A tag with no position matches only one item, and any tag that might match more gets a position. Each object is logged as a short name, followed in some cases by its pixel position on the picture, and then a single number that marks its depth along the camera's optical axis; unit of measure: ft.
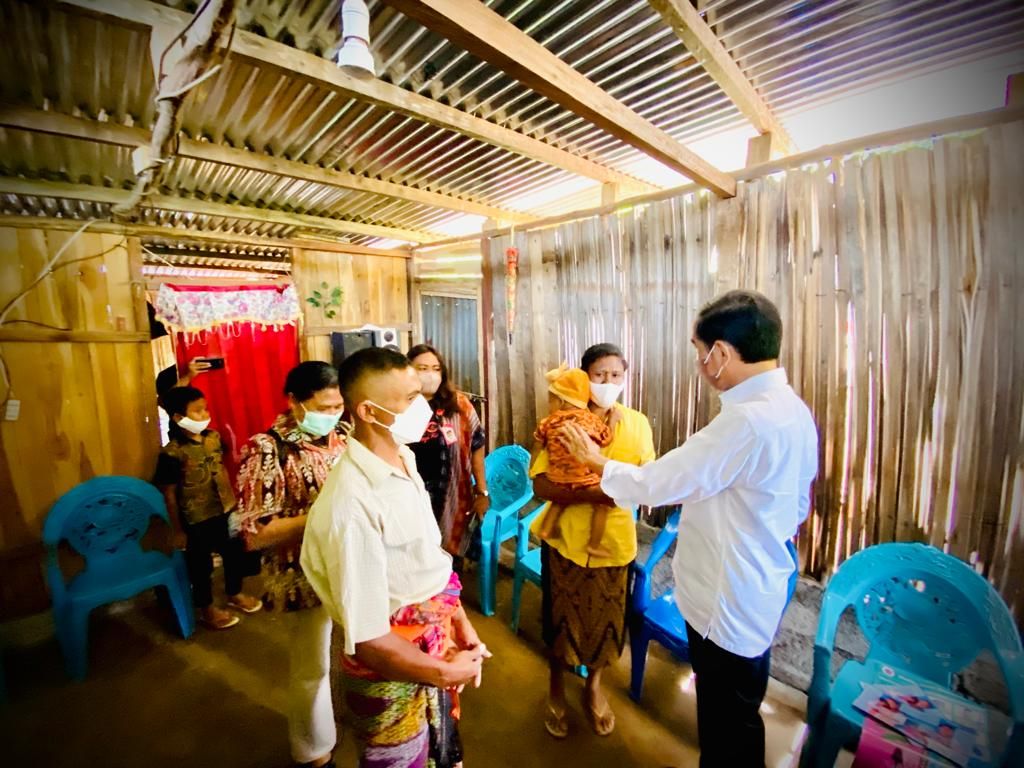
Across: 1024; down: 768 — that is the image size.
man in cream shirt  4.42
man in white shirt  5.20
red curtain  14.02
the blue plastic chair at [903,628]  5.98
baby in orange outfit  7.42
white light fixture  4.93
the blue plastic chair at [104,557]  9.62
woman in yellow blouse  7.68
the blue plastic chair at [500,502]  11.31
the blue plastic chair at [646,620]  8.21
